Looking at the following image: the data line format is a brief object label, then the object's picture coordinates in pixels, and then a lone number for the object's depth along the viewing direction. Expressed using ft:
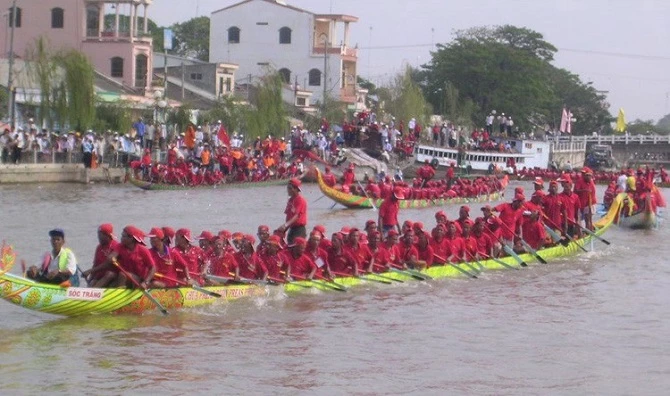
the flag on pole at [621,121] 309.83
